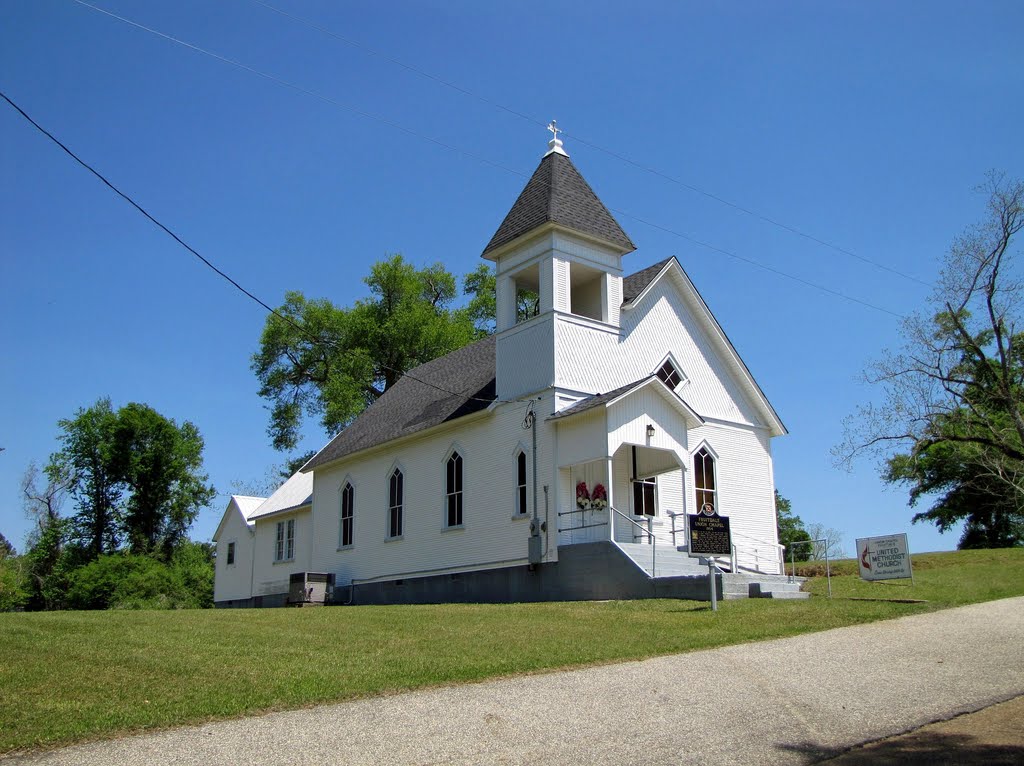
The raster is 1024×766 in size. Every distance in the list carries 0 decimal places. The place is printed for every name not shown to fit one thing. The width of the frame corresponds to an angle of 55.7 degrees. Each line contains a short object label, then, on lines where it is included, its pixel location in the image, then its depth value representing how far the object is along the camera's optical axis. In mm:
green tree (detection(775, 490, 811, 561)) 50438
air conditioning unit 28312
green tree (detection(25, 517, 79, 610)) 51344
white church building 21781
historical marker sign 17266
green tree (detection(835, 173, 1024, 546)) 31734
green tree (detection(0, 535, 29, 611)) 46938
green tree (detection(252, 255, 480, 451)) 49250
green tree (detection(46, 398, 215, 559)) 52531
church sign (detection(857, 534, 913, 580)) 18500
